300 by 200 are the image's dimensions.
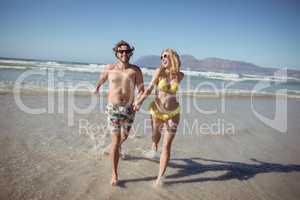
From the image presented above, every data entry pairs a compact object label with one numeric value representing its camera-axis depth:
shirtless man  3.55
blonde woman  3.58
